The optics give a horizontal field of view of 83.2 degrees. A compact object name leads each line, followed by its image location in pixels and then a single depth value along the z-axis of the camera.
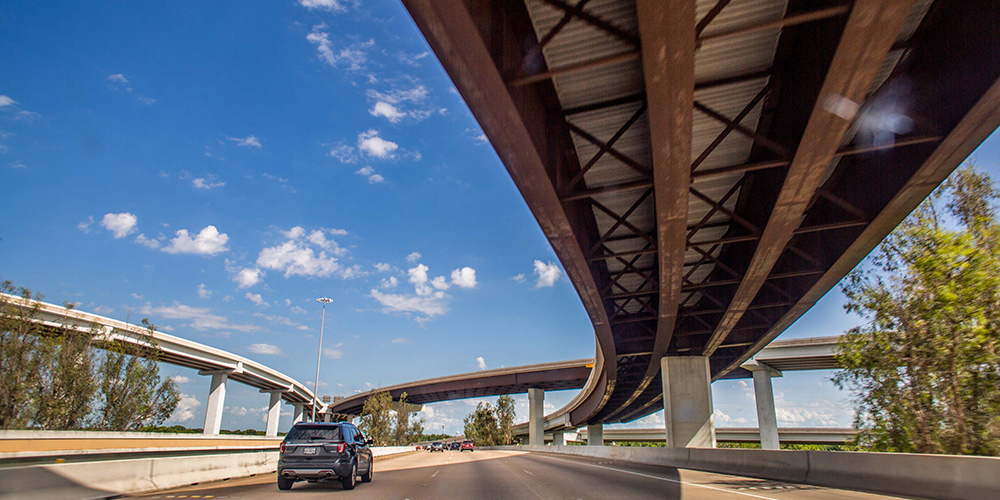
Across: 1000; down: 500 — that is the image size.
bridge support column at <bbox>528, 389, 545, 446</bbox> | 68.44
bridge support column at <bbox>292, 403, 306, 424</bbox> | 104.95
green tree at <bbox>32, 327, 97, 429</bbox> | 29.77
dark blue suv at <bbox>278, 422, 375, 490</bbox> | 11.95
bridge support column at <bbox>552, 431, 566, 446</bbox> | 101.69
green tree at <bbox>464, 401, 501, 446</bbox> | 108.69
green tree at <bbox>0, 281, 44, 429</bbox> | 28.22
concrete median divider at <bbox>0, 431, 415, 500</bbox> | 8.24
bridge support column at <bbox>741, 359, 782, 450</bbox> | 49.16
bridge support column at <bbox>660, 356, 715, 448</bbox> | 27.48
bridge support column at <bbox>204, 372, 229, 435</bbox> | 55.81
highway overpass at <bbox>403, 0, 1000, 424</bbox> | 7.20
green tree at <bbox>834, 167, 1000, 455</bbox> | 13.84
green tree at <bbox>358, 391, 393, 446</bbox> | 66.00
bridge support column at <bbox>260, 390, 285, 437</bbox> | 79.38
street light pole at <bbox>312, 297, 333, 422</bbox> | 55.69
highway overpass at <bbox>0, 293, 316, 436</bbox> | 35.47
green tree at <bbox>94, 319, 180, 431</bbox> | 32.38
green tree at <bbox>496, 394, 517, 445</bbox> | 106.69
